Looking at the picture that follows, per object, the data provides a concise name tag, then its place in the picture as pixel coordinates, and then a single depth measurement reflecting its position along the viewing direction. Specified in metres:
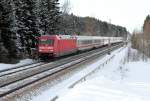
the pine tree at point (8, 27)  32.28
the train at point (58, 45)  35.78
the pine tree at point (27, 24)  36.91
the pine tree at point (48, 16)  44.08
